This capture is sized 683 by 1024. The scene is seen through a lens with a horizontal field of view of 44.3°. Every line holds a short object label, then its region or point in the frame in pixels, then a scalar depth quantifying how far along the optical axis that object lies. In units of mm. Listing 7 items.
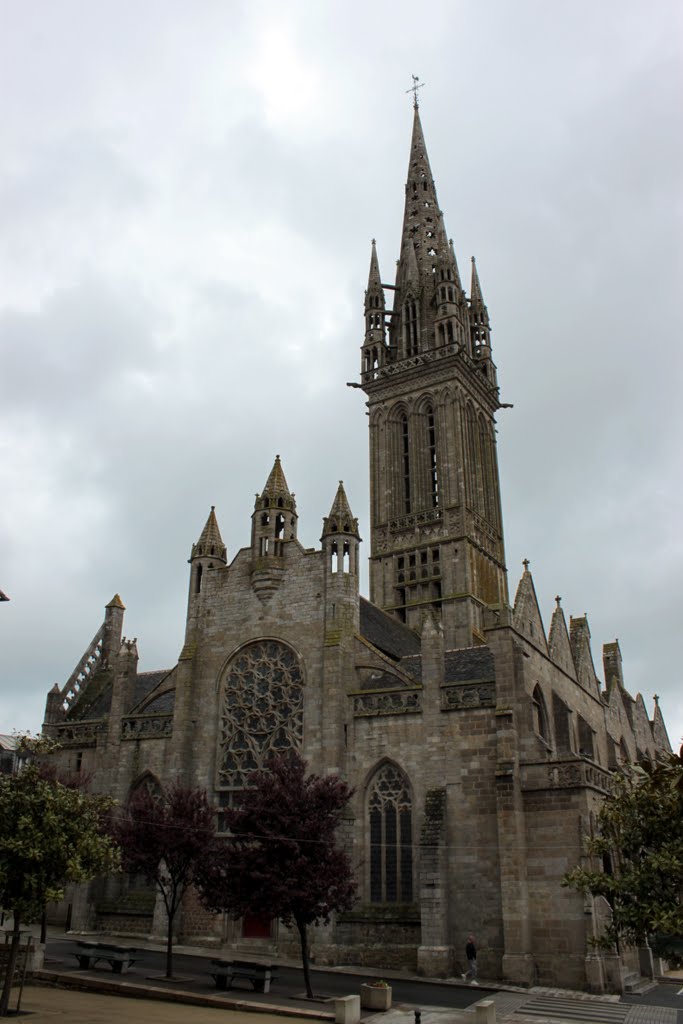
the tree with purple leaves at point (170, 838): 24375
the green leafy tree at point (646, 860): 15305
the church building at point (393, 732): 24906
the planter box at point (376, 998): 19812
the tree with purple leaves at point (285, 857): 21812
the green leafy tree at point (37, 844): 16812
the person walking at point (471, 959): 23797
